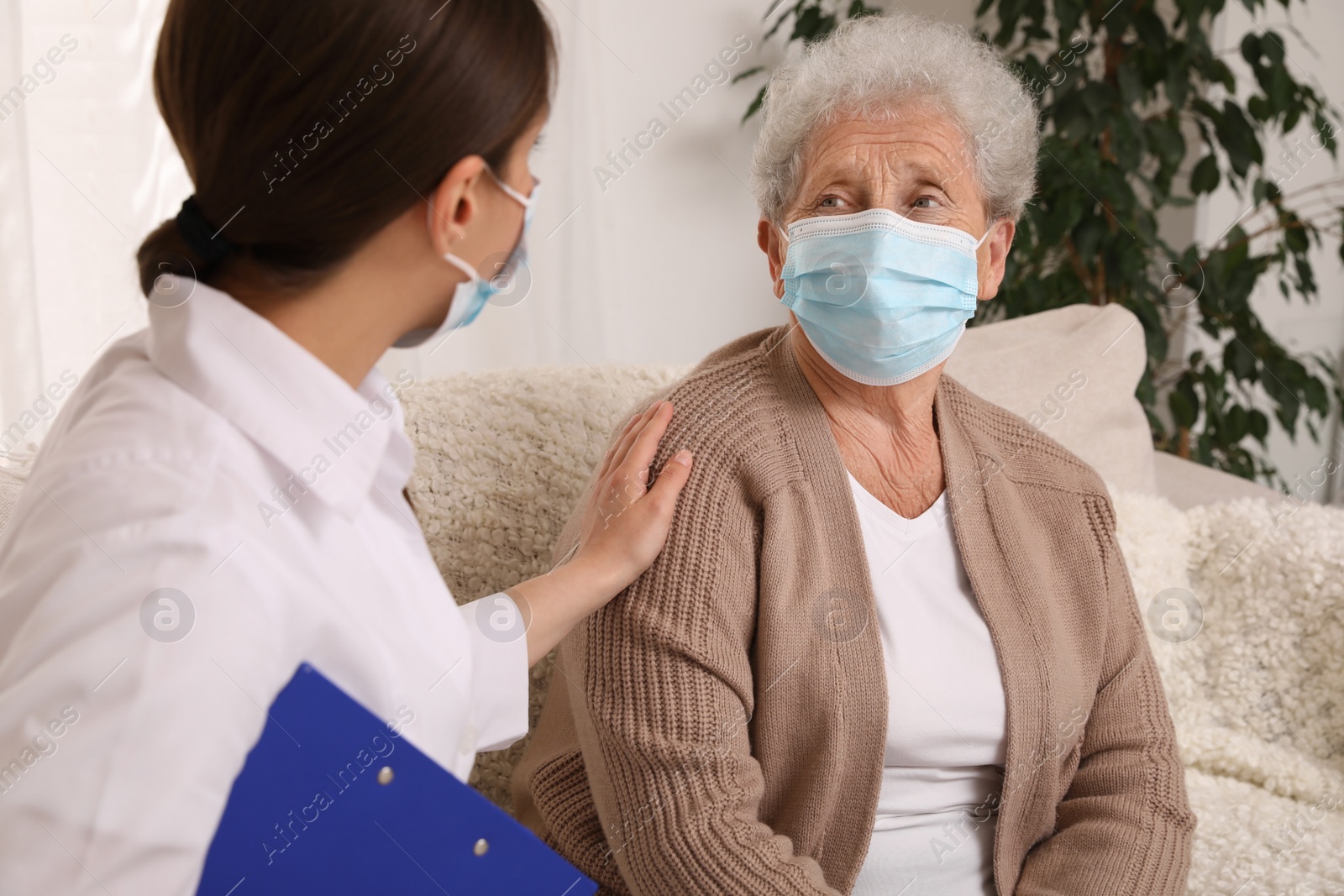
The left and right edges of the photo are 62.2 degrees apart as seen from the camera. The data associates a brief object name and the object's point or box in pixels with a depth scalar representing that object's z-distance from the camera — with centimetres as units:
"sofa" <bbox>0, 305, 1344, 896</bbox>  134
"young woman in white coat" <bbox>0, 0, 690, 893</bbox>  57
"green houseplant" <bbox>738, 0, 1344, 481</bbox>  252
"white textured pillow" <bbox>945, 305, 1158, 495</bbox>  175
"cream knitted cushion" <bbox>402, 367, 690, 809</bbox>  133
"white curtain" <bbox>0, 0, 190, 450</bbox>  186
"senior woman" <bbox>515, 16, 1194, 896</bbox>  109
